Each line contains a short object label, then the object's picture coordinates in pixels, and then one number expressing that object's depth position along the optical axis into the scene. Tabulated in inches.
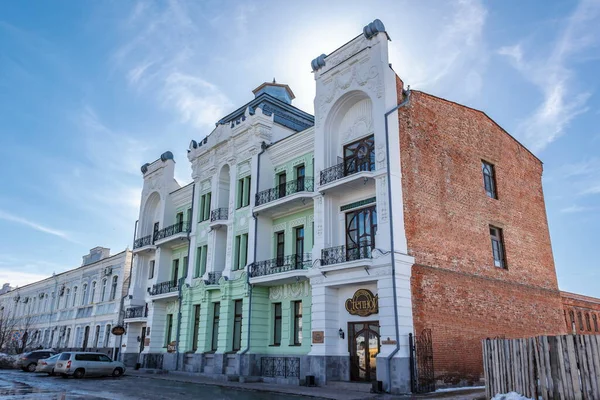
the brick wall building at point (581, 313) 1251.8
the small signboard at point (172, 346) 1087.6
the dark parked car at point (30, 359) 1170.0
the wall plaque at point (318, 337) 742.5
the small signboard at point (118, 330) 1173.7
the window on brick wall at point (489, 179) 924.6
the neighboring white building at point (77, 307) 1439.5
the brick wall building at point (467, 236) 724.0
